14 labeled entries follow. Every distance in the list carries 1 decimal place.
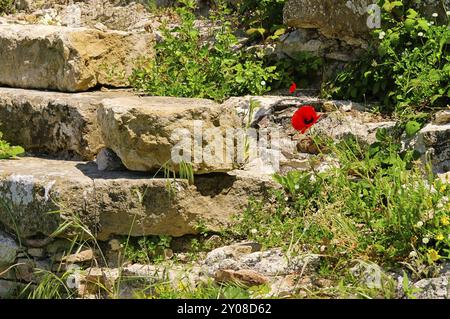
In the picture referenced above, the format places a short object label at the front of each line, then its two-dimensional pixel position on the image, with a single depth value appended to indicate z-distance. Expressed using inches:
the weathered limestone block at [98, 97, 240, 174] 382.9
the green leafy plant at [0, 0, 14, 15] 629.3
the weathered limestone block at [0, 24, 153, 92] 479.8
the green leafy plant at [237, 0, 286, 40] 523.8
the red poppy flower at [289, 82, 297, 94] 451.8
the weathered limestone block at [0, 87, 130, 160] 448.8
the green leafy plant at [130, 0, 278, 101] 477.7
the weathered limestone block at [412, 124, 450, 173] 402.6
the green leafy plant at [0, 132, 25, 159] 451.2
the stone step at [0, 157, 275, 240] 388.8
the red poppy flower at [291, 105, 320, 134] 394.6
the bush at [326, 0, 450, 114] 427.5
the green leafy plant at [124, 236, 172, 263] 392.8
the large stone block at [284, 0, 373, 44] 478.3
